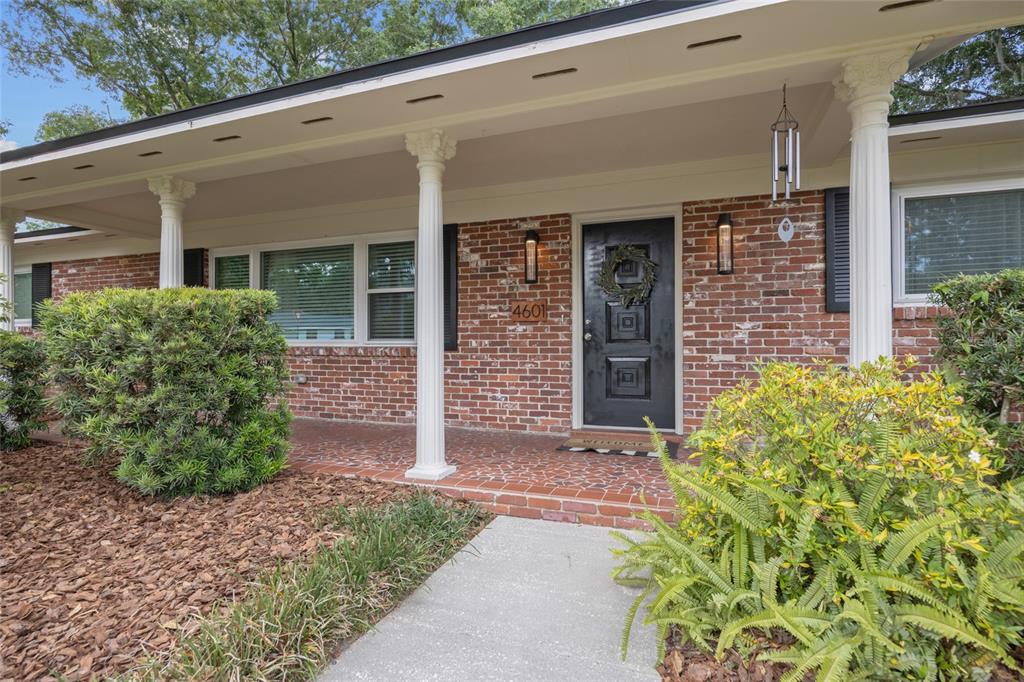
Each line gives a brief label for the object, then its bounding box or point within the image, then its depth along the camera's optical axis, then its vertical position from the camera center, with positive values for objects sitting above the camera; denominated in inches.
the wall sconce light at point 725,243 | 171.2 +33.2
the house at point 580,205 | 103.1 +49.8
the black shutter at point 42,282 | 303.0 +38.1
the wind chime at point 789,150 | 108.2 +42.4
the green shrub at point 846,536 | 56.4 -24.6
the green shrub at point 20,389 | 161.8 -14.0
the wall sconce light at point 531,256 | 193.3 +33.2
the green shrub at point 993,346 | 89.3 -1.1
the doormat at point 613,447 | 160.1 -34.2
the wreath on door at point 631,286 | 185.8 +24.1
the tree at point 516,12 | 378.3 +256.9
